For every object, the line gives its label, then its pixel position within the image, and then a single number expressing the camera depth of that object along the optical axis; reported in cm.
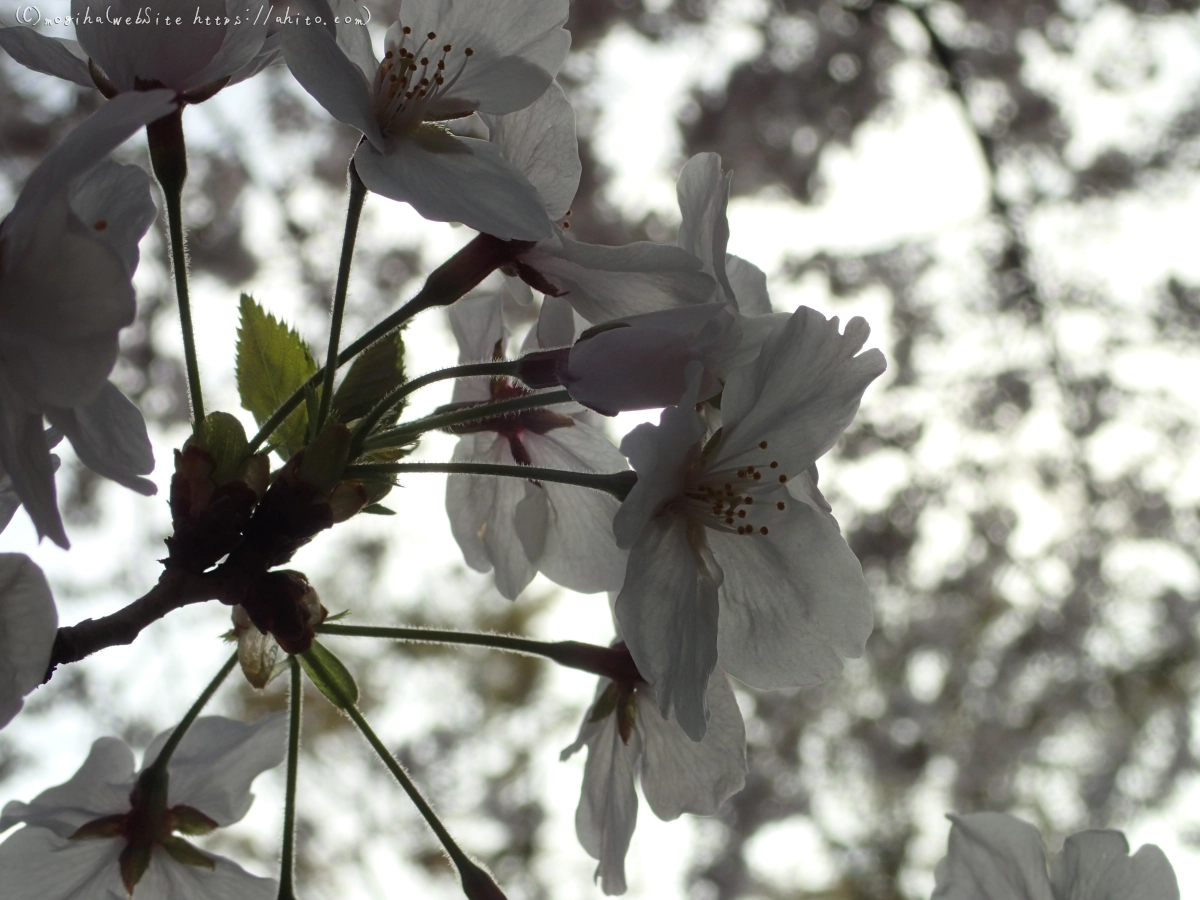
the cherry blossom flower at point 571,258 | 27
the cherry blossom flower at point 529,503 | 30
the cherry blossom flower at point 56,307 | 25
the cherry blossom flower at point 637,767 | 29
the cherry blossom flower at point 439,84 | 27
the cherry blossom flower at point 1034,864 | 29
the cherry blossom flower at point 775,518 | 27
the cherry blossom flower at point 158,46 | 27
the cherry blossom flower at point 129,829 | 28
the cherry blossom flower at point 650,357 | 27
